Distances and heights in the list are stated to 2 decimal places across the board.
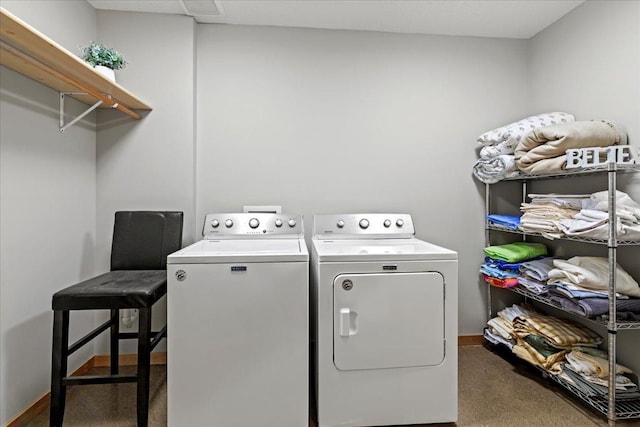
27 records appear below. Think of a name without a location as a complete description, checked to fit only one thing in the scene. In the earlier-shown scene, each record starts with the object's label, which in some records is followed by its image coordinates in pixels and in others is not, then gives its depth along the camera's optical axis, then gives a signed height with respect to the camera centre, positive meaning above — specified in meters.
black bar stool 1.57 -0.46
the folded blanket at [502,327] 2.36 -0.81
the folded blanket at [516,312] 2.34 -0.69
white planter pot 1.97 +0.81
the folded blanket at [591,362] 1.82 -0.81
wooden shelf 1.24 +0.65
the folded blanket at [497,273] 2.34 -0.42
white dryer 1.66 -0.61
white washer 1.61 -0.60
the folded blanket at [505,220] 2.35 -0.06
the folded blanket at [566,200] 1.95 +0.07
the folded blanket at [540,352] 2.02 -0.86
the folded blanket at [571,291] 1.78 -0.42
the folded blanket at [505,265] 2.36 -0.37
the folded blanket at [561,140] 1.90 +0.41
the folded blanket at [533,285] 2.07 -0.45
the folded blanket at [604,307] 1.73 -0.48
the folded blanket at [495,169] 2.30 +0.30
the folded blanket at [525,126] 2.26 +0.57
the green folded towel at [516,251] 2.34 -0.27
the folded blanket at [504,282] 2.31 -0.47
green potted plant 1.97 +0.89
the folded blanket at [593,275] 1.78 -0.33
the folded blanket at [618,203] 1.72 +0.05
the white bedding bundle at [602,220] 1.69 -0.04
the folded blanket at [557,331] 2.01 -0.72
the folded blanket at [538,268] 2.10 -0.35
